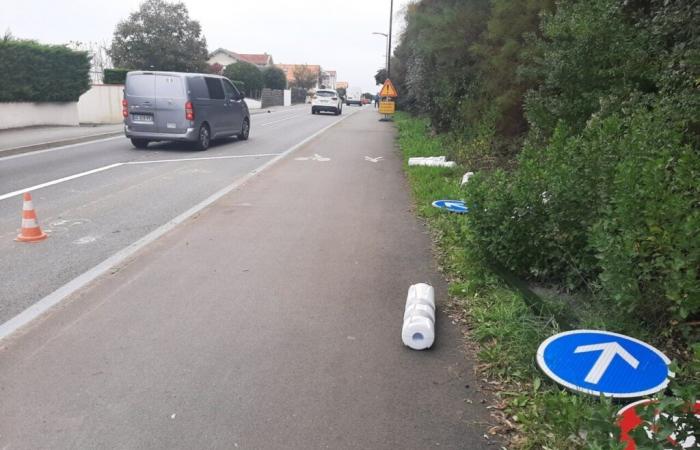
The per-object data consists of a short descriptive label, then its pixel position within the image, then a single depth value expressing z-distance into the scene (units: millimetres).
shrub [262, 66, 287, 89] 71044
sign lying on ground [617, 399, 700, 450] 2094
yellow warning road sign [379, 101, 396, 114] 34938
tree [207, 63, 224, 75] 56947
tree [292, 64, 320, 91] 104625
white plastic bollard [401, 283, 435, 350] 3963
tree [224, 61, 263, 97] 59406
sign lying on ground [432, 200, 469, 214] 7516
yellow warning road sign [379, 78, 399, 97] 32344
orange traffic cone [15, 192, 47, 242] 6431
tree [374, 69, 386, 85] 53125
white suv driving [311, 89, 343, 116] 41500
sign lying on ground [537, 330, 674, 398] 3188
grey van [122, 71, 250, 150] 14805
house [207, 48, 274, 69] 92438
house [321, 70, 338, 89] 134750
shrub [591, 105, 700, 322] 3148
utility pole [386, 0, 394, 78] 43825
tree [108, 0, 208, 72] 45625
